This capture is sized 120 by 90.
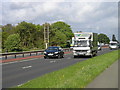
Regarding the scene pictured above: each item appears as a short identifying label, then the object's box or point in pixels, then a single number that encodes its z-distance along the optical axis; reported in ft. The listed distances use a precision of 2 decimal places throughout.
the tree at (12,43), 193.47
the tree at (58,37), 300.16
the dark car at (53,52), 101.91
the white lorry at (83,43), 100.57
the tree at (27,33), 263.70
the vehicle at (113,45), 231.30
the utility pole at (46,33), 269.60
